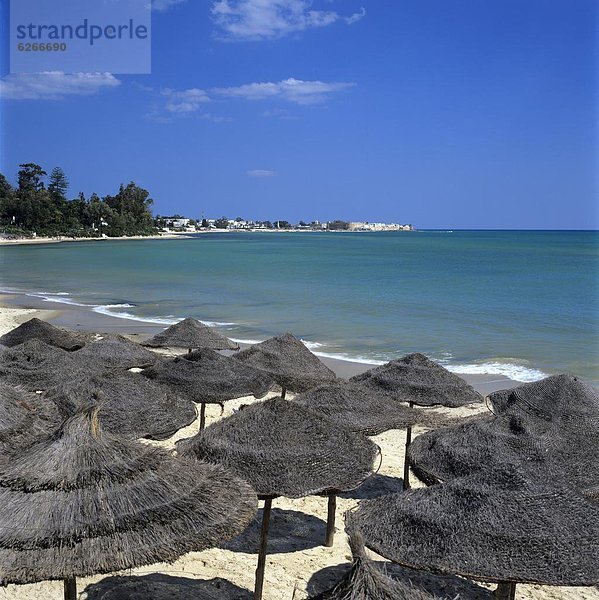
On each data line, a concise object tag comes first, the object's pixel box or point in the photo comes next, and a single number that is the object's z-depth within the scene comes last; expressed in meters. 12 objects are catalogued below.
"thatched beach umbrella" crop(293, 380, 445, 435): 7.91
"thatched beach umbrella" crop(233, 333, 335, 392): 10.89
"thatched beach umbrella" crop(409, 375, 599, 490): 6.39
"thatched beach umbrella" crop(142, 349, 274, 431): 9.45
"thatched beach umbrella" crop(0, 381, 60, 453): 6.46
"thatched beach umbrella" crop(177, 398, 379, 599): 5.97
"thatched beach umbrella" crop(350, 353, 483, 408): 9.43
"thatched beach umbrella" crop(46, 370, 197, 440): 7.40
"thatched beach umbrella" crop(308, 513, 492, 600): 3.38
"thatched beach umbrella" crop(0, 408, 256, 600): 4.26
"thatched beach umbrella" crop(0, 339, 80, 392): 9.48
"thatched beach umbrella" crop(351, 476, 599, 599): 4.55
